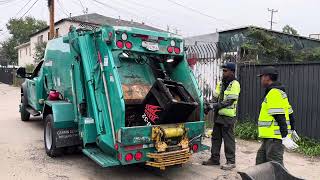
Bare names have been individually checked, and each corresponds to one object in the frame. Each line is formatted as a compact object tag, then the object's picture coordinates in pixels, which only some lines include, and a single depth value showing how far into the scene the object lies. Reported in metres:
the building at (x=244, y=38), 10.69
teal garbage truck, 3.83
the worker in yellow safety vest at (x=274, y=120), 3.31
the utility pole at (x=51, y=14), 12.51
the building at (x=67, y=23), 23.45
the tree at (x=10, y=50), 45.14
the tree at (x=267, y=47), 8.17
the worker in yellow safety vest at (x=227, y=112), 4.47
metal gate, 7.63
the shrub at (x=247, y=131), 6.41
